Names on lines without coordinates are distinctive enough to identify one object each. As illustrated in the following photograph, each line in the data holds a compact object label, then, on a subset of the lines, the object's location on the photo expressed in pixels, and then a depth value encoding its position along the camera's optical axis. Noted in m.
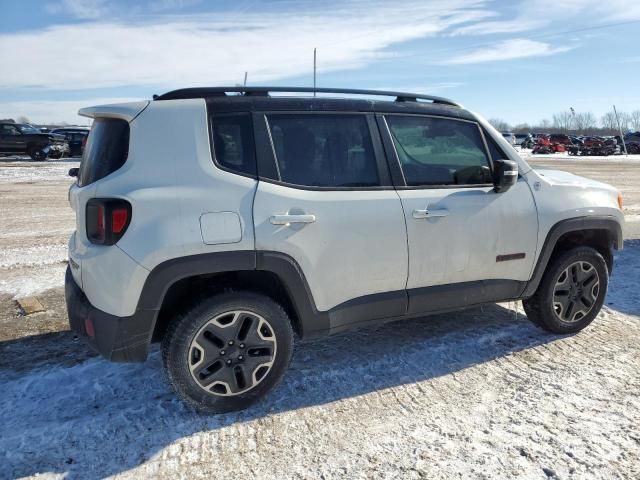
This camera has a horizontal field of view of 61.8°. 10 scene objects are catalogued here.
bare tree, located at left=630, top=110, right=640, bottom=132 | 107.00
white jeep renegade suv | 2.94
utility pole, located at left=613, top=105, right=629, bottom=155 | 38.02
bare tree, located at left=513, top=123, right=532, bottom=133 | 127.43
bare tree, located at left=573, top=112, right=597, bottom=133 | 110.25
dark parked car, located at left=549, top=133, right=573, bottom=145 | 45.80
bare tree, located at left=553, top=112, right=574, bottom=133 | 109.75
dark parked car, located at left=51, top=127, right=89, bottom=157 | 28.63
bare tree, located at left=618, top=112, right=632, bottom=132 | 104.38
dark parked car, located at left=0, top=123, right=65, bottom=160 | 24.89
